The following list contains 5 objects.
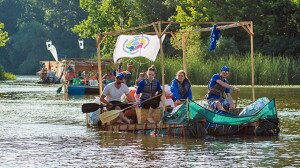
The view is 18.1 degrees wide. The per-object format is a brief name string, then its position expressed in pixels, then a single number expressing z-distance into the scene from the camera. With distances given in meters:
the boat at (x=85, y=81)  50.56
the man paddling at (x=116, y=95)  24.44
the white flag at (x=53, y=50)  72.38
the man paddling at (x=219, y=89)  23.05
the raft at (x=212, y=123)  21.86
